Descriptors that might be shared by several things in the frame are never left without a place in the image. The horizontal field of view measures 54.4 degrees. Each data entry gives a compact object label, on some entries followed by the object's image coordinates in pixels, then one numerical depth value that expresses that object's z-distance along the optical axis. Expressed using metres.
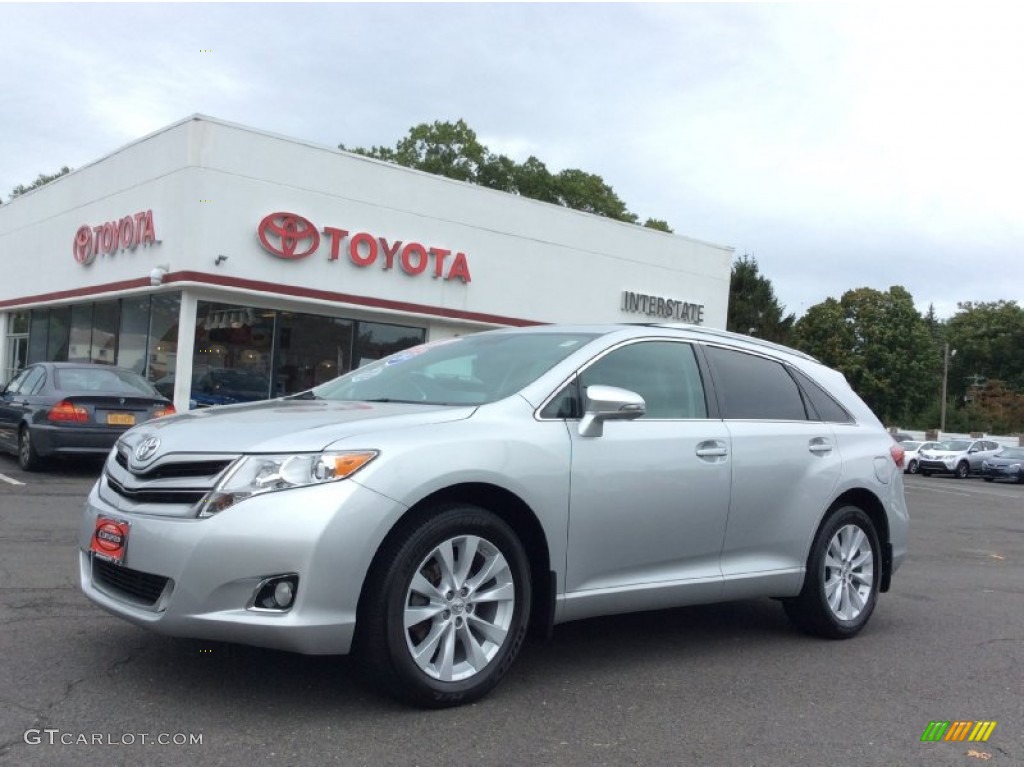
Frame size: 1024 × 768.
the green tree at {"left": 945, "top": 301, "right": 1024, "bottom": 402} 77.50
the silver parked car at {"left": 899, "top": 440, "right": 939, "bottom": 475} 35.66
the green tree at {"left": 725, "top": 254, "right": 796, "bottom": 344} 56.09
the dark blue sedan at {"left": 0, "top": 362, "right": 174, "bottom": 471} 11.39
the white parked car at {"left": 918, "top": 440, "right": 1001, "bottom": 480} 34.91
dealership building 18.59
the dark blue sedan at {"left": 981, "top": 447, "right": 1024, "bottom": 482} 32.75
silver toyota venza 3.61
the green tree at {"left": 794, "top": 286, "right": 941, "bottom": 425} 67.38
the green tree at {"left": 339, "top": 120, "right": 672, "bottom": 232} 50.66
